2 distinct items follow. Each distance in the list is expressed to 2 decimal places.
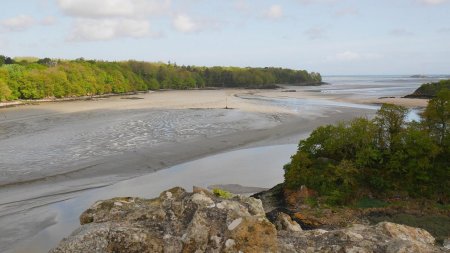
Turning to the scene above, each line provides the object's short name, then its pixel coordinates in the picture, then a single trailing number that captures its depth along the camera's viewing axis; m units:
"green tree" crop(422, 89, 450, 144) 29.25
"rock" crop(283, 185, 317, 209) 25.41
